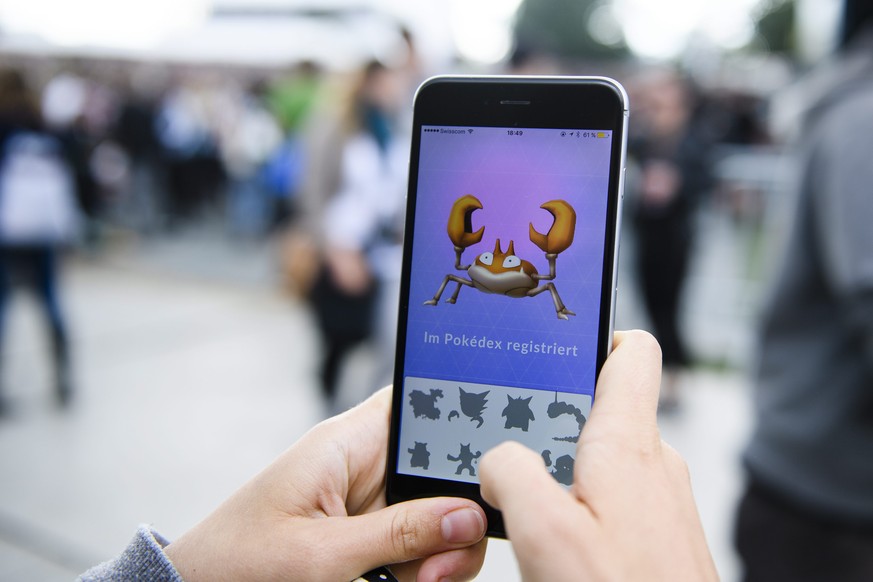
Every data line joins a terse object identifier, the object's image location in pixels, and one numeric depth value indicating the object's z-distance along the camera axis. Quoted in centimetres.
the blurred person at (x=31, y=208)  505
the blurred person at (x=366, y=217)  383
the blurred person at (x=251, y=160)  1088
